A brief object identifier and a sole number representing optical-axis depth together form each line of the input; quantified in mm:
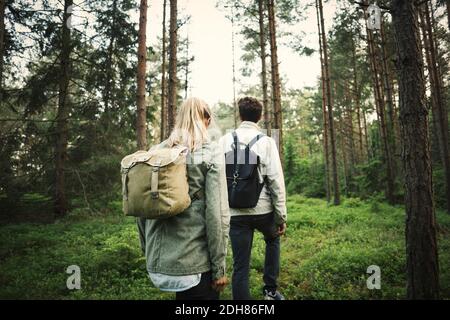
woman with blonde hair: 2338
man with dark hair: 3611
